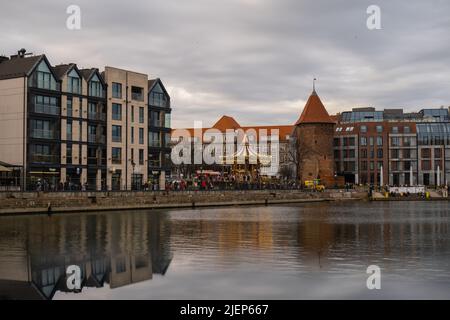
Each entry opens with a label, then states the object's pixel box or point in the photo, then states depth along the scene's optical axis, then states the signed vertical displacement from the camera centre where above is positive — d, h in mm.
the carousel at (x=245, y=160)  86812 +2391
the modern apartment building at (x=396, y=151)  140625 +5789
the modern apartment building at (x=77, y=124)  71350 +6744
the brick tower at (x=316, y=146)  133750 +6621
